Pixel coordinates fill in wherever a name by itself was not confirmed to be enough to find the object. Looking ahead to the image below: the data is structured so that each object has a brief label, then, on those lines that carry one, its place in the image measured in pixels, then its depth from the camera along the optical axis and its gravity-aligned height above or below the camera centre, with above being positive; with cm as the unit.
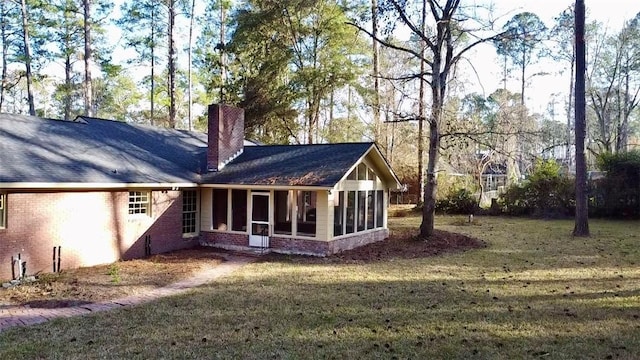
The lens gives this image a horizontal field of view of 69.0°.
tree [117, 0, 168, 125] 2850 +1007
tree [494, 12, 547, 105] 1468 +496
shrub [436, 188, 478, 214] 2575 -74
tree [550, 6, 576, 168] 1498 +822
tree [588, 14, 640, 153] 3334 +882
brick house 1035 -18
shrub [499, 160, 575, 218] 2403 -20
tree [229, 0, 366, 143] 2588 +792
